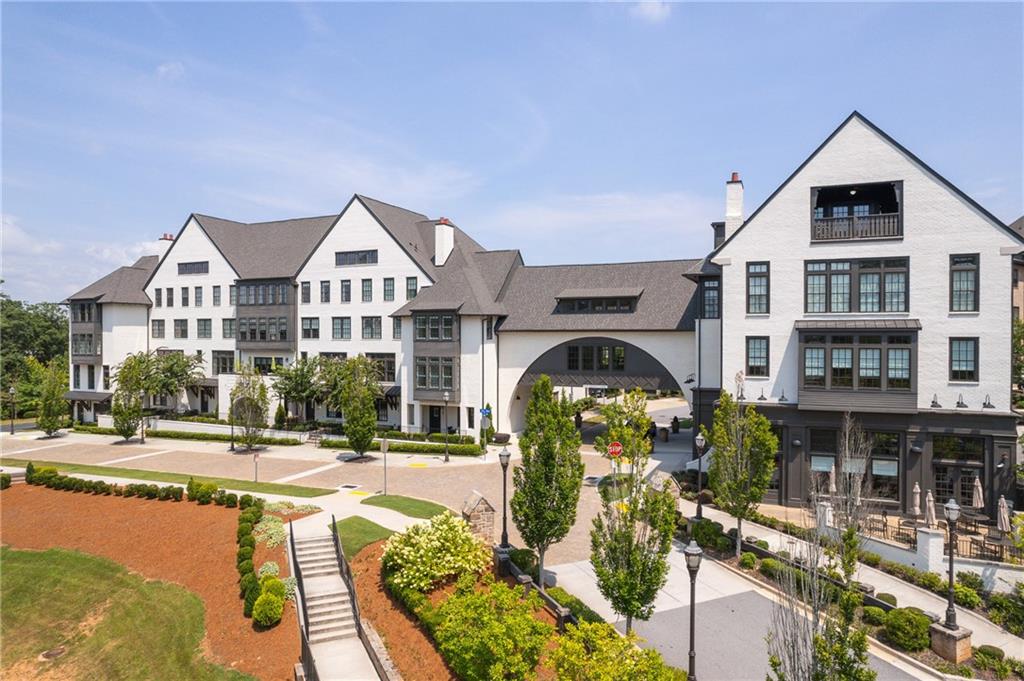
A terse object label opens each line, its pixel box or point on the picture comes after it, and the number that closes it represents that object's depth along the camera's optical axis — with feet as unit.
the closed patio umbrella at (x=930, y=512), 71.87
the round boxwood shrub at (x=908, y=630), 50.37
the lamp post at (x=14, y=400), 185.88
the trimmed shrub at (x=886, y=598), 55.67
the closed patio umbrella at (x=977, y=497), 75.04
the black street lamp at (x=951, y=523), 50.25
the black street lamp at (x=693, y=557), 40.29
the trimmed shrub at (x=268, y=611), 56.29
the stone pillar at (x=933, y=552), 64.39
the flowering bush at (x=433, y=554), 57.31
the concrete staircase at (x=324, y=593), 55.06
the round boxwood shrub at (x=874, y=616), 53.01
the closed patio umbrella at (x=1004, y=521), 67.44
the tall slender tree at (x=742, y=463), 69.26
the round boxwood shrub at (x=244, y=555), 67.00
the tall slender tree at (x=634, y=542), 44.39
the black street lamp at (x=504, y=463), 63.72
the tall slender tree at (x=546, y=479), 56.70
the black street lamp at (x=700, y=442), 76.38
